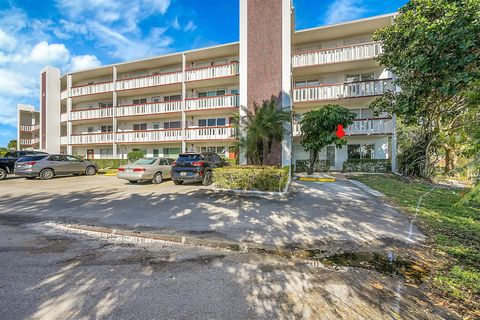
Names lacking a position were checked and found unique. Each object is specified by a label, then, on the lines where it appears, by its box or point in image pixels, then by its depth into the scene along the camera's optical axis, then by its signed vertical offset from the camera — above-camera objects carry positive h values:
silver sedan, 12.08 -0.56
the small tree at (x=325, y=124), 13.62 +2.29
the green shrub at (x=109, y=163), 22.59 -0.23
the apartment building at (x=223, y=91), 16.39 +6.57
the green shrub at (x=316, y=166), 18.89 -0.50
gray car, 13.80 -0.32
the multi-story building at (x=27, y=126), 34.53 +5.53
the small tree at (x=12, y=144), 42.66 +3.34
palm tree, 12.84 +1.77
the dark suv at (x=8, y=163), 14.82 -0.13
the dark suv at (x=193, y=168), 11.29 -0.39
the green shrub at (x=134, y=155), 22.19 +0.58
